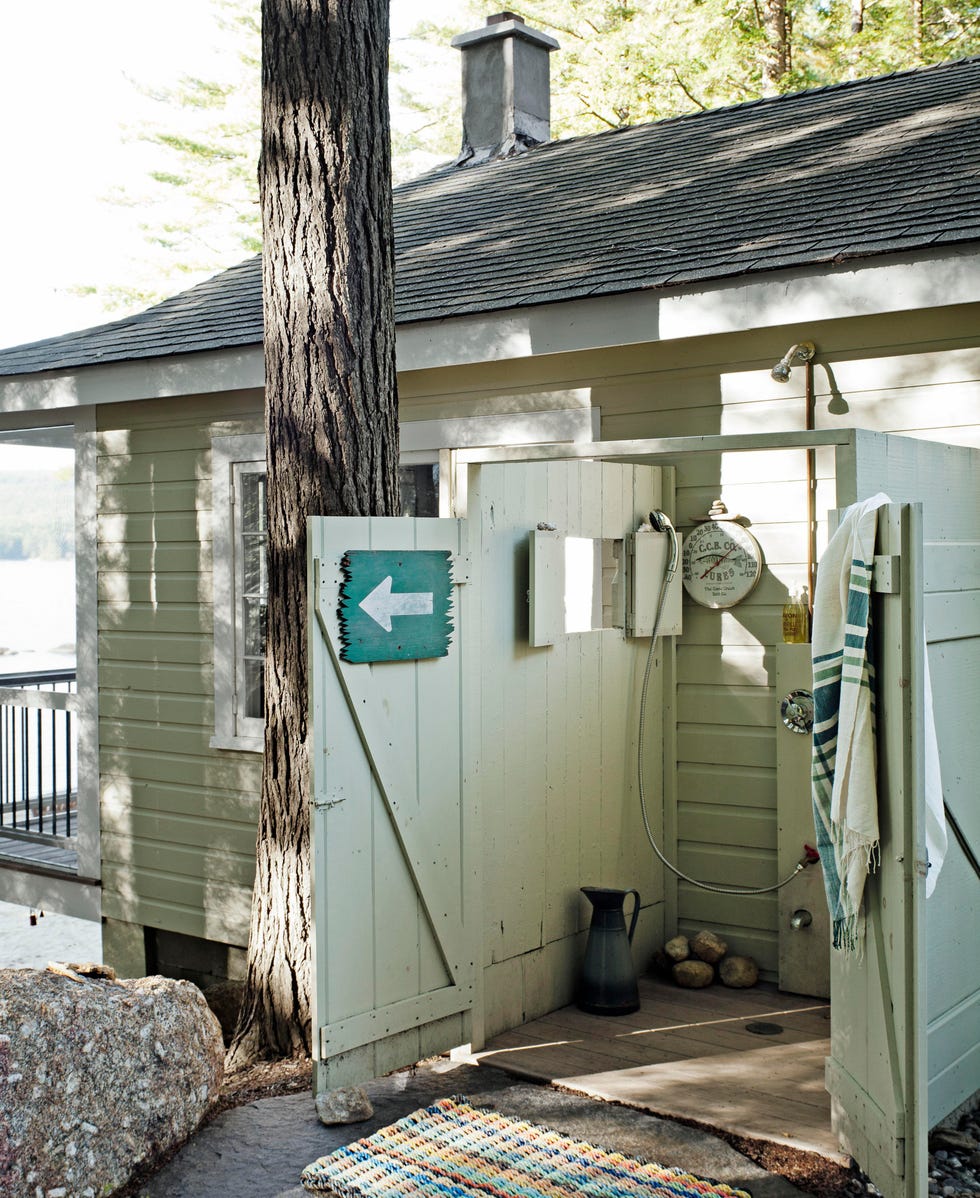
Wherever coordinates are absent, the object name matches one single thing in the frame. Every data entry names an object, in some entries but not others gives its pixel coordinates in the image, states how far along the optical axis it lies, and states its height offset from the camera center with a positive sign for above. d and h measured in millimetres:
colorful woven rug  3430 -1717
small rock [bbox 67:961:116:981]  4062 -1325
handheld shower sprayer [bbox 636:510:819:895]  5305 -546
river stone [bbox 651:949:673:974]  5355 -1728
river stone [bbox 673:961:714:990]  5215 -1726
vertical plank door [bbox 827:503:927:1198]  3213 -882
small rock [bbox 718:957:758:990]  5227 -1729
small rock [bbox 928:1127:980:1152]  3738 -1745
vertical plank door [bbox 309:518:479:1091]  3990 -953
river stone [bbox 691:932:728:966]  5316 -1651
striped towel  3336 -447
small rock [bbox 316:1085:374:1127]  3891 -1703
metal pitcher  4922 -1584
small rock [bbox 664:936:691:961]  5336 -1659
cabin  4637 +339
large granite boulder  3314 -1456
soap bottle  5047 -259
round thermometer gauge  5270 -26
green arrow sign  4086 -152
